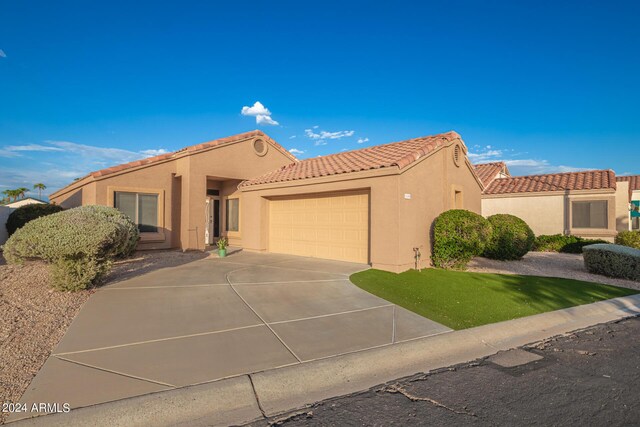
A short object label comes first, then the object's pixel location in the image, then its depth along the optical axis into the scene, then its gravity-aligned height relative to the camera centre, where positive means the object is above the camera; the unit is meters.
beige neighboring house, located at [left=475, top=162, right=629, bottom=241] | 17.91 +0.92
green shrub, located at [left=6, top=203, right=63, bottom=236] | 14.52 +0.14
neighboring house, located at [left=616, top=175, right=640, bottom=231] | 23.40 +2.08
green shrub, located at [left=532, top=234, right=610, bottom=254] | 16.70 -1.11
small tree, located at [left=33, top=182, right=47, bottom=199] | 74.25 +6.28
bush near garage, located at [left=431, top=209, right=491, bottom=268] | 10.68 -0.53
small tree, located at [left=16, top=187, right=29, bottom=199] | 61.91 +4.45
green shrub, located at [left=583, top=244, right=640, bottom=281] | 10.91 -1.25
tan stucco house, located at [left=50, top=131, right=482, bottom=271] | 10.51 +0.82
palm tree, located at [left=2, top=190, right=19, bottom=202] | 61.56 +3.95
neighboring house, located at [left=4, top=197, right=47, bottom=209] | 37.27 +1.73
